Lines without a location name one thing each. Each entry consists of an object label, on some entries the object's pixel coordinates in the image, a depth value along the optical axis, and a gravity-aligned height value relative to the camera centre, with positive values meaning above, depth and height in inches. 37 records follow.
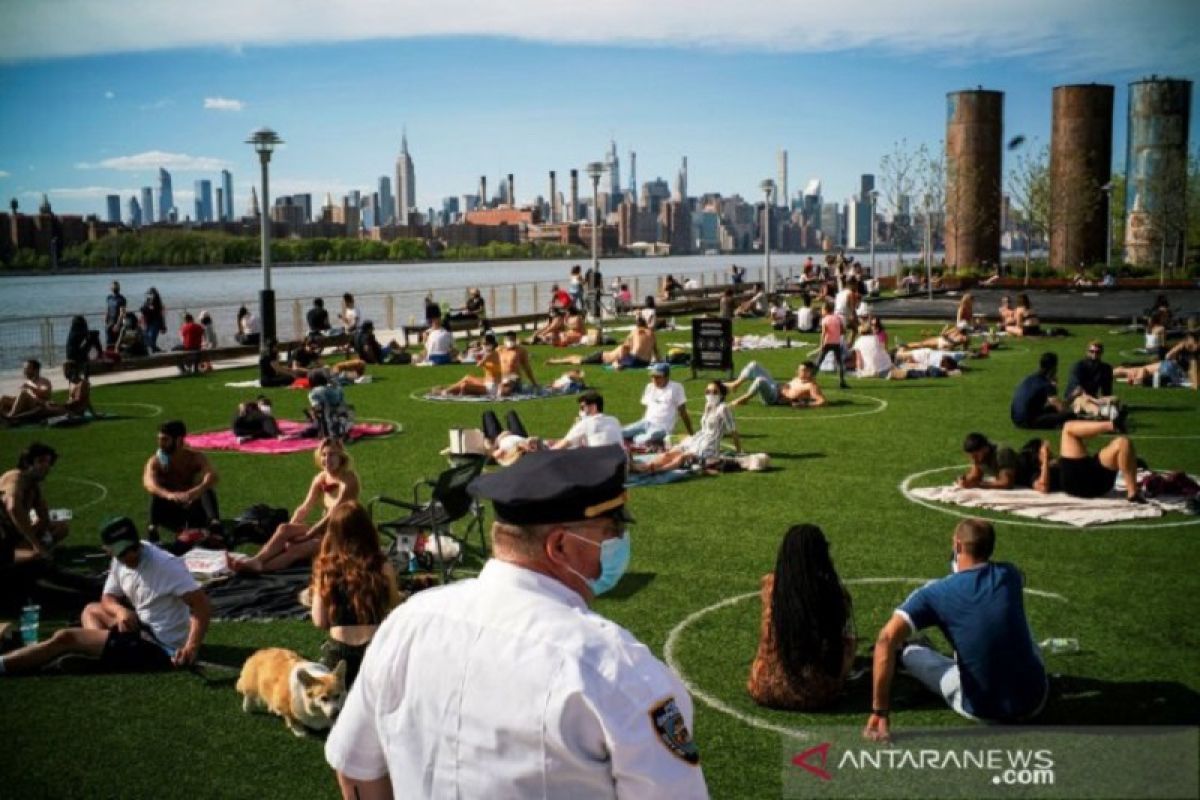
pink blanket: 690.2 -111.7
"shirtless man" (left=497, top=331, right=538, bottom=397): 904.5 -87.0
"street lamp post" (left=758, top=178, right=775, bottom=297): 1892.6 +75.1
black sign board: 957.8 -75.8
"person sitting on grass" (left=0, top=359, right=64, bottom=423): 813.2 -99.7
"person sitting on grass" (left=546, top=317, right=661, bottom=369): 1080.8 -91.6
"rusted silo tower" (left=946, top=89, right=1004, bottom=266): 3427.7 +229.8
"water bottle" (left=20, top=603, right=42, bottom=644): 358.0 -113.1
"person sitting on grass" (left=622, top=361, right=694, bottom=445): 660.7 -89.8
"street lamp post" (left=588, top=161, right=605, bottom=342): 1596.9 +43.3
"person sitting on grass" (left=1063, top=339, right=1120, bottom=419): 713.6 -84.7
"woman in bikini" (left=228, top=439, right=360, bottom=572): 431.5 -101.2
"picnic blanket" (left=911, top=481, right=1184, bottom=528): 474.0 -108.5
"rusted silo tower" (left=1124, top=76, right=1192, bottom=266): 3297.2 +282.6
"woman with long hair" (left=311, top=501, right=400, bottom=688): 291.9 -84.3
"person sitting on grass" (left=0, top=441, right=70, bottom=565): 406.6 -91.4
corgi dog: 282.7 -107.6
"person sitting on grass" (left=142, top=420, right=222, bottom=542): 487.8 -95.7
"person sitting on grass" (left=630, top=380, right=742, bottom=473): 588.7 -100.3
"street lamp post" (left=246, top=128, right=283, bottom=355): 1079.0 +17.8
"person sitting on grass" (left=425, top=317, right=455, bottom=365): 1152.8 -90.2
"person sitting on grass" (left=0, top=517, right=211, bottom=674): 333.7 -107.4
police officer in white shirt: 98.0 -37.6
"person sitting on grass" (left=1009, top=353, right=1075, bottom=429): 703.1 -94.1
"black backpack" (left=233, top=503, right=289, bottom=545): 478.3 -109.7
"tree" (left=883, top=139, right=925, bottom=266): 3063.5 +134.9
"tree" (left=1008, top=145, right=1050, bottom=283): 3240.7 +134.9
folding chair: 428.8 -98.6
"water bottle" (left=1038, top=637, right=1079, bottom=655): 326.0 -111.7
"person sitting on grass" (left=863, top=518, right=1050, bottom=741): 270.1 -88.4
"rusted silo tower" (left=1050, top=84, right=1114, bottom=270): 3385.8 +233.7
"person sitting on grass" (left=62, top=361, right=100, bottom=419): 813.9 -92.5
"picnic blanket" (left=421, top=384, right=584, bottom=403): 890.9 -108.7
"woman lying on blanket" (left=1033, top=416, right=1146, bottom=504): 495.5 -94.5
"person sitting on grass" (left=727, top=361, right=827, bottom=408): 826.2 -98.8
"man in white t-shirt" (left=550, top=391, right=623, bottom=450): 559.5 -83.3
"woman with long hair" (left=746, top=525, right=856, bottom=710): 287.1 -95.1
